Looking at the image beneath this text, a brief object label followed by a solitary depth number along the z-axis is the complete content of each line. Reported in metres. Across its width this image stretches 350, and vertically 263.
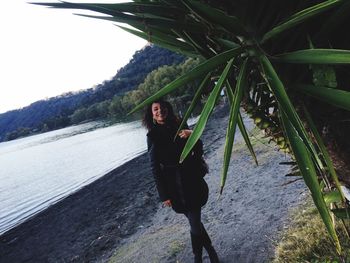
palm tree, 1.50
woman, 4.82
